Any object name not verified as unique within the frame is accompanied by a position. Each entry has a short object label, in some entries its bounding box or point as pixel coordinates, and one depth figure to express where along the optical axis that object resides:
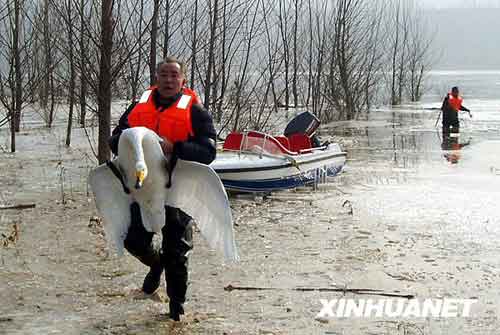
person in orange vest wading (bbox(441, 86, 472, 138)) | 41.19
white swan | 8.43
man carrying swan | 8.88
